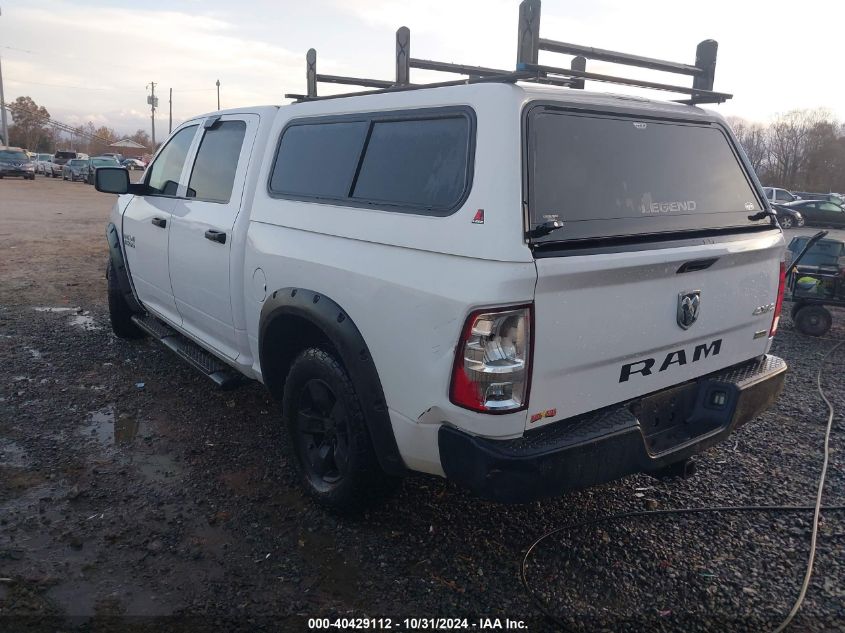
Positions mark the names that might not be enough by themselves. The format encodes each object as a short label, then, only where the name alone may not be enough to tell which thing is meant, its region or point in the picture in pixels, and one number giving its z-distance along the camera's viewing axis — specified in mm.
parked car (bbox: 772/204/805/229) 21703
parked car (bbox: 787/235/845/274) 7414
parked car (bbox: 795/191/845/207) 29684
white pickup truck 2391
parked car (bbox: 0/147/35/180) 33459
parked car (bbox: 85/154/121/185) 34162
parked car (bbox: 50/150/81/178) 40375
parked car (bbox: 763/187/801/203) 28188
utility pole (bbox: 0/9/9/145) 49125
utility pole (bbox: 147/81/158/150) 84000
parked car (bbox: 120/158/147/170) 48475
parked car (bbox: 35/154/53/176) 40844
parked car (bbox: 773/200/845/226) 25484
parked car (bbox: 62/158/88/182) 36438
